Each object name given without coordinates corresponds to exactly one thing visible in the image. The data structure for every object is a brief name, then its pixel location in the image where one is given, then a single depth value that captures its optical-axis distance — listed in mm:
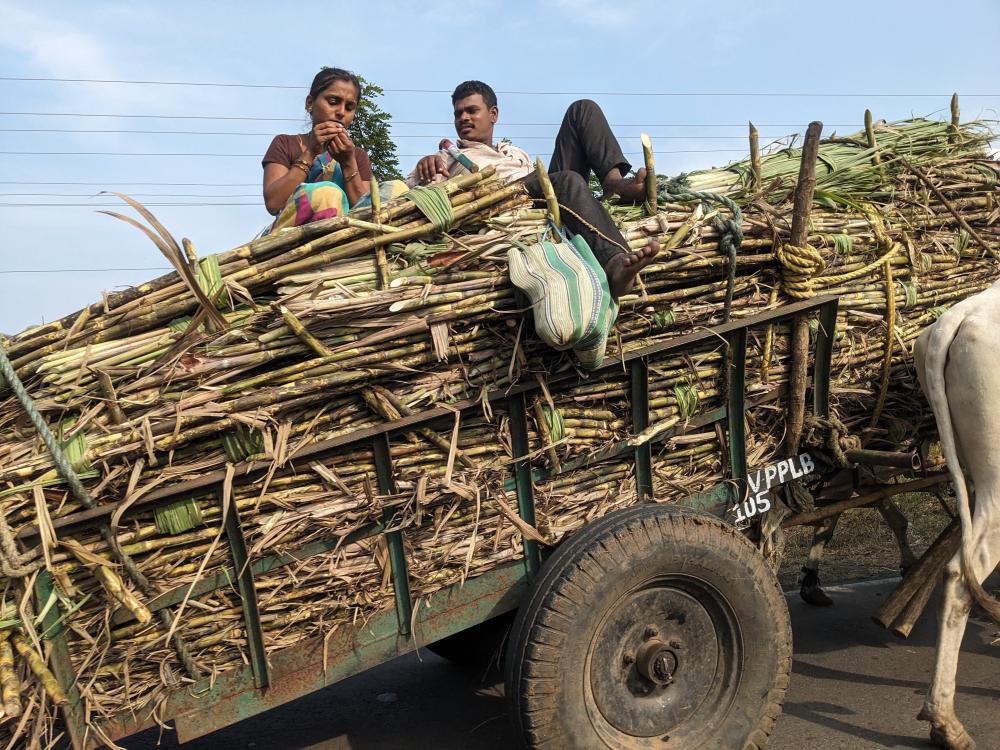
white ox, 2996
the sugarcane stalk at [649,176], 2938
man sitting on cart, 2788
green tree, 10117
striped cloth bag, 2438
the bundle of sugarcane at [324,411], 2229
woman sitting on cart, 3547
